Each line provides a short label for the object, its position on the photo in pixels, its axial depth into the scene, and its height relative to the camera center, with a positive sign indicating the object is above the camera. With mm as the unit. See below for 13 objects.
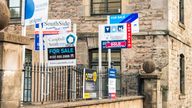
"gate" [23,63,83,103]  9039 -486
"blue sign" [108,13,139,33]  14422 +1472
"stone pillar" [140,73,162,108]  15336 -914
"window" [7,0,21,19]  19083 +2434
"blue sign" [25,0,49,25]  10781 +1307
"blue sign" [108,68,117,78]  13331 -316
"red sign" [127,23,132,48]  13751 +899
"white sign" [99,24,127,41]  13742 +1001
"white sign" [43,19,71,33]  13547 +1197
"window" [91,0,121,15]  18000 +2366
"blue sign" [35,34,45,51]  13623 +644
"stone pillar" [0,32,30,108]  6824 -95
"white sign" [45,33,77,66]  10938 +356
